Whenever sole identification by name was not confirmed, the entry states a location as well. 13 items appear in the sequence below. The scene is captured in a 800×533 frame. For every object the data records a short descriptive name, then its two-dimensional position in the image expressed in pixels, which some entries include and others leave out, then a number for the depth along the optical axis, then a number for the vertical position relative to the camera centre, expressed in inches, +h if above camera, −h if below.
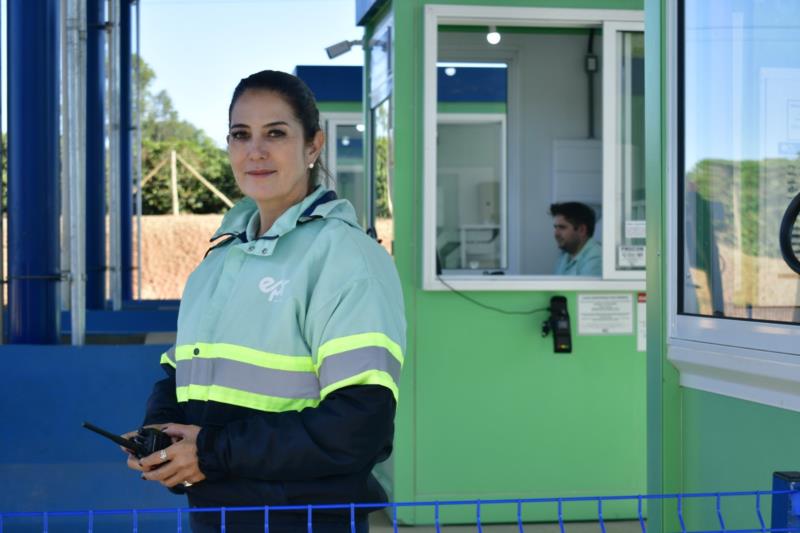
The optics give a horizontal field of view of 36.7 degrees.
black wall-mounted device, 246.4 -15.6
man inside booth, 297.6 +4.8
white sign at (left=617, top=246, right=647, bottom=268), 248.7 -1.5
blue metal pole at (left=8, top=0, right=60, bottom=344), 230.1 +13.7
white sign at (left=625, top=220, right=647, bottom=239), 247.8 +4.1
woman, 85.2 -8.0
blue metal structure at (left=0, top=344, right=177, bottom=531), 198.2 -28.2
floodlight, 281.7 +47.2
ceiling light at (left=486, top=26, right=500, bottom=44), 269.1 +48.1
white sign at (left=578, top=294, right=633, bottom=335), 250.4 -13.5
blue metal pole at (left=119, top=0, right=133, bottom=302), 467.8 +36.1
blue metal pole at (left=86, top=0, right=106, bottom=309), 394.0 +27.3
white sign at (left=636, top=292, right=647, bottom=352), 251.4 -14.9
